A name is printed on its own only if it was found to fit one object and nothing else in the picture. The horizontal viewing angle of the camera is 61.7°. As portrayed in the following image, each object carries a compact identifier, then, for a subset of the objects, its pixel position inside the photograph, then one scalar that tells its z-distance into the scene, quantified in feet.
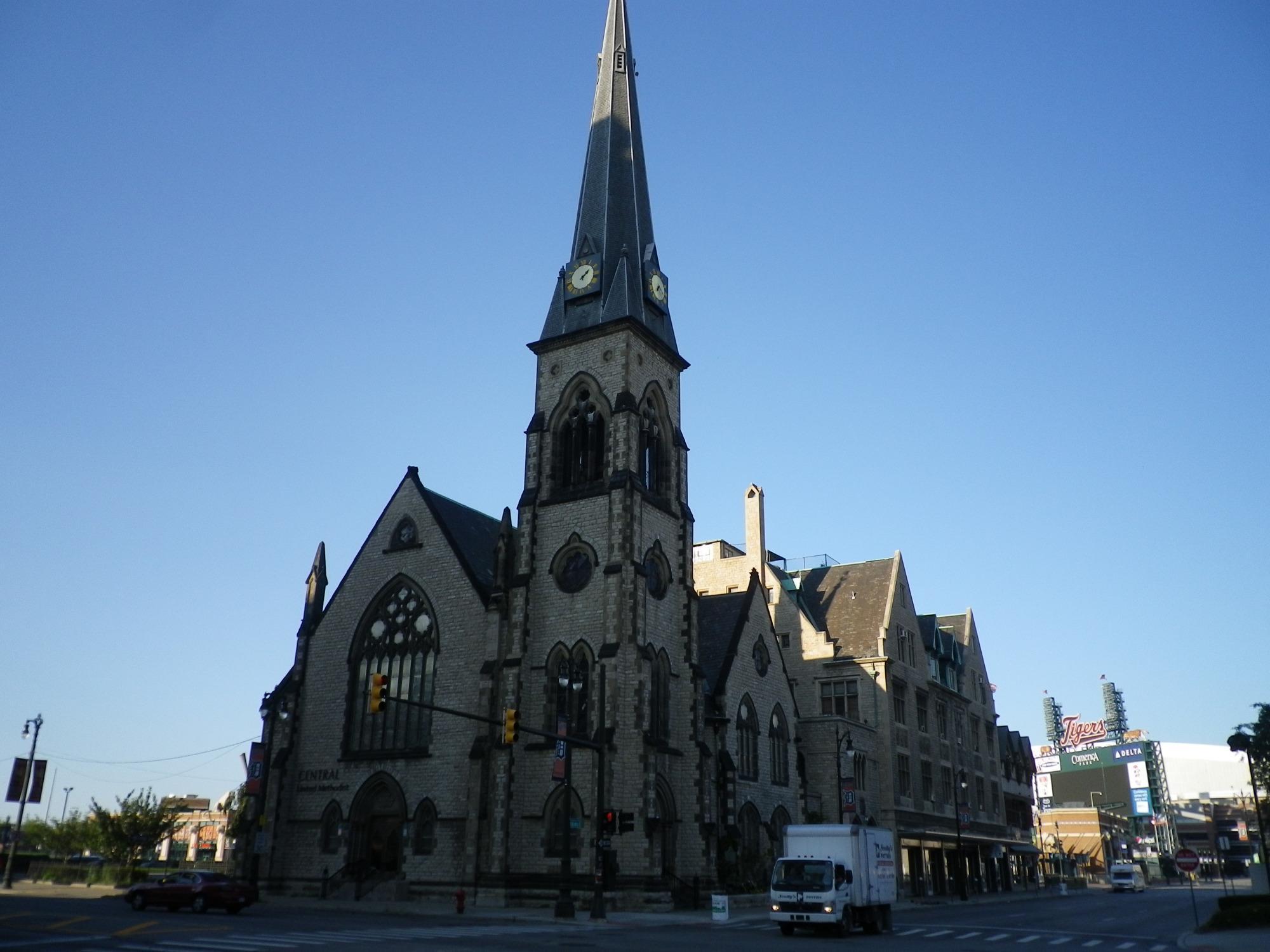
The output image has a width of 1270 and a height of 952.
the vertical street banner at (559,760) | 112.68
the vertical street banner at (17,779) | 158.51
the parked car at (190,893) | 107.34
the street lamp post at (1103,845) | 429.79
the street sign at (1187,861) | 104.13
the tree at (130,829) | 186.19
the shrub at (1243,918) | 102.89
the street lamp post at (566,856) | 108.68
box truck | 93.97
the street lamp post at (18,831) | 153.28
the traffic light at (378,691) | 88.74
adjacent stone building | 191.52
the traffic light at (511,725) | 94.84
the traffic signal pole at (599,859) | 108.47
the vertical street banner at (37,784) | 160.25
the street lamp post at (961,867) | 187.40
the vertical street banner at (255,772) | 152.56
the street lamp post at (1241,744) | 134.62
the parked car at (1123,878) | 289.33
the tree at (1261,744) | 176.96
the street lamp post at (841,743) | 174.17
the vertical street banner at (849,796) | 167.43
